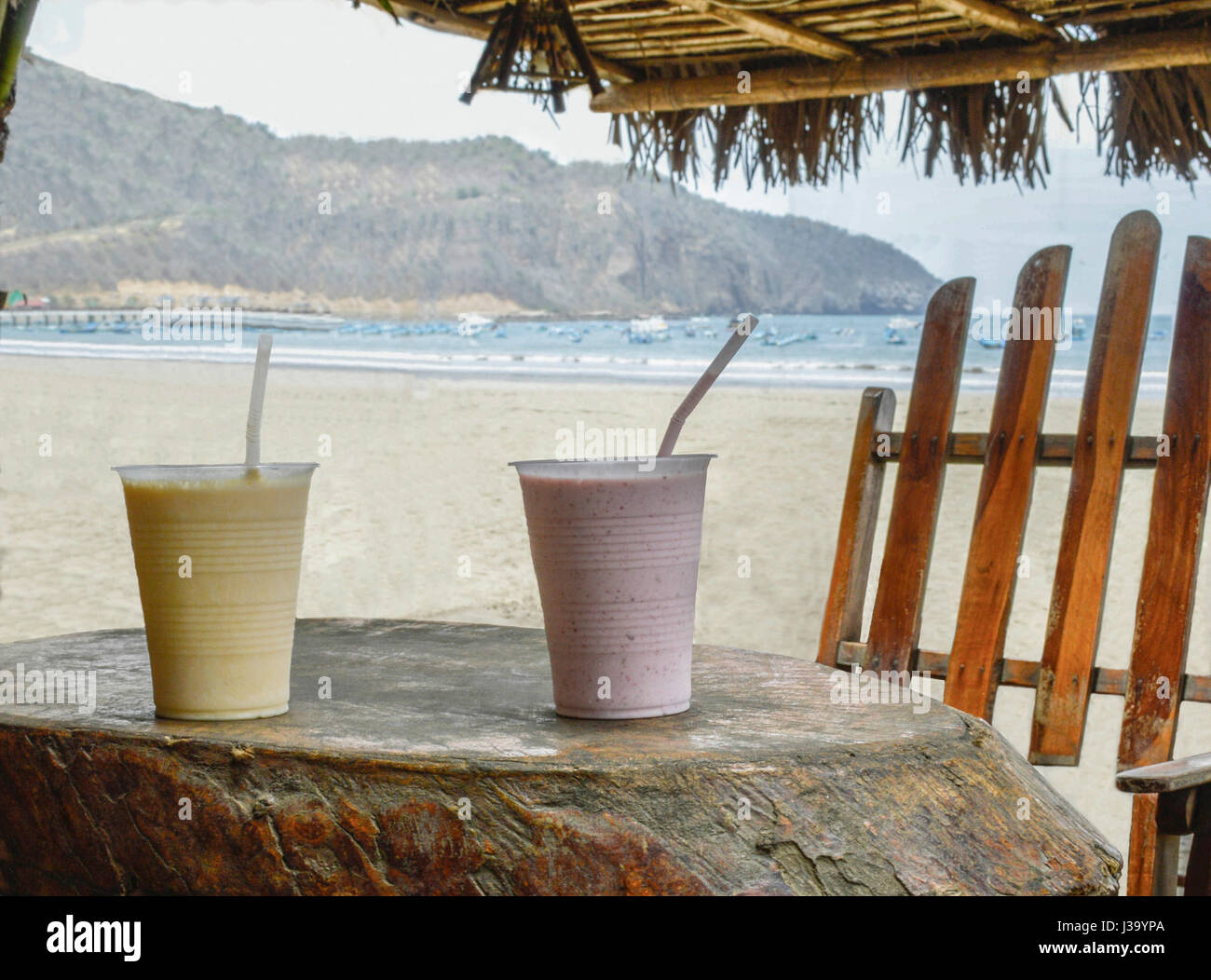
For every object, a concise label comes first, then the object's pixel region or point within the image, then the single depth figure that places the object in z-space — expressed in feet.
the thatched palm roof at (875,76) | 9.37
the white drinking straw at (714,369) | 3.37
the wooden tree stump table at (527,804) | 3.22
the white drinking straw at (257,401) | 3.38
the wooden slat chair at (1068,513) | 7.36
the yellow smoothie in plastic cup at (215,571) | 3.51
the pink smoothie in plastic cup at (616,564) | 3.43
